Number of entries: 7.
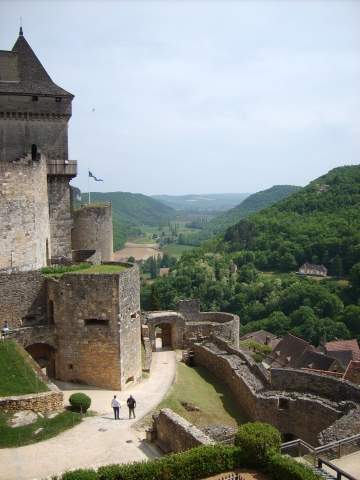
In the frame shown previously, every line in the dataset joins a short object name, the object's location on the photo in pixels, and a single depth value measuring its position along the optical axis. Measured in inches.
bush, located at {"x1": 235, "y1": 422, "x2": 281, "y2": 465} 586.9
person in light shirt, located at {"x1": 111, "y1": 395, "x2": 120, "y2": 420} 829.2
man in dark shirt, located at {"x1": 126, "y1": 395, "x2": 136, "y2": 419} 841.5
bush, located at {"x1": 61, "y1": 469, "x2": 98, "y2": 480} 541.0
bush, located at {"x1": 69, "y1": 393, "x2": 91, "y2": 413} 825.5
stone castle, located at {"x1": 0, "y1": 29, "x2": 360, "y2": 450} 919.0
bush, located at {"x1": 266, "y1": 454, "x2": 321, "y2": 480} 526.0
